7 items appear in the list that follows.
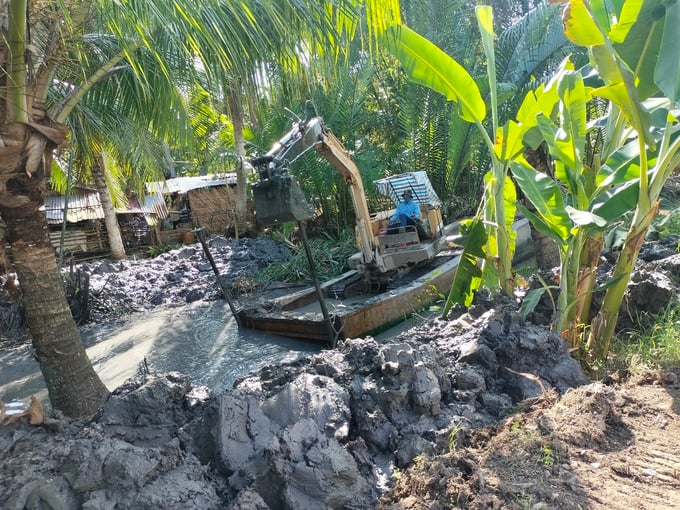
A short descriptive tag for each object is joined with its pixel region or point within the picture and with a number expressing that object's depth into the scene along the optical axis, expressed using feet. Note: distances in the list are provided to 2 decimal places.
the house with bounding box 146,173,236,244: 63.98
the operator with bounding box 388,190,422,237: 30.73
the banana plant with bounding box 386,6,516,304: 13.98
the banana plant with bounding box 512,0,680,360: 10.50
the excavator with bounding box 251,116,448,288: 16.11
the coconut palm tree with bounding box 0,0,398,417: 10.21
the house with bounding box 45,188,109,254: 55.47
